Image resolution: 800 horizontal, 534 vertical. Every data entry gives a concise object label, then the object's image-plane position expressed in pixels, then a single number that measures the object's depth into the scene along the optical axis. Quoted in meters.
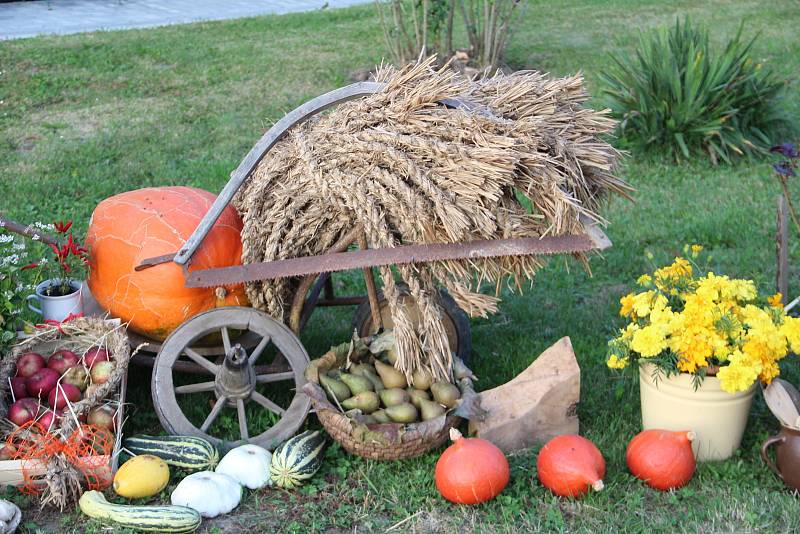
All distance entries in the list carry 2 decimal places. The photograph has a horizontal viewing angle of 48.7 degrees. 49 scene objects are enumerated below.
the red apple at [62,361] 3.61
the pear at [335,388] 3.49
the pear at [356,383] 3.54
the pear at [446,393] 3.53
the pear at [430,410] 3.47
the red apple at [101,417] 3.45
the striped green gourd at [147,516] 3.10
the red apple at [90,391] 3.44
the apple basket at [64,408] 3.27
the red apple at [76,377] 3.56
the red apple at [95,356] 3.61
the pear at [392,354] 3.68
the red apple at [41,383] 3.53
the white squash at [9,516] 3.06
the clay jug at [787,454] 3.22
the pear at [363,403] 3.47
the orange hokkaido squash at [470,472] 3.19
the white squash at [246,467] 3.37
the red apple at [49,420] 3.34
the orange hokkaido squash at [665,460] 3.27
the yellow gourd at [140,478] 3.27
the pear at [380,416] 3.46
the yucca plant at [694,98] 7.23
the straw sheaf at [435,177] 3.29
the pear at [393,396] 3.52
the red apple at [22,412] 3.42
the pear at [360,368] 3.63
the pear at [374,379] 3.60
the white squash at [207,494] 3.21
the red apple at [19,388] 3.53
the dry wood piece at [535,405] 3.58
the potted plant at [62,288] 3.94
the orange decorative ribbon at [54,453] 3.26
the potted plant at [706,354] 3.28
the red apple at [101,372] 3.56
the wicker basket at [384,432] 3.35
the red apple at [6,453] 3.35
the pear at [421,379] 3.59
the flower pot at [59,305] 4.00
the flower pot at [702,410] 3.37
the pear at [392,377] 3.61
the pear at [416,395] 3.55
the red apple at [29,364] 3.59
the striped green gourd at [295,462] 3.38
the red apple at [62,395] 3.45
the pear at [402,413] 3.46
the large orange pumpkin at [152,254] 3.88
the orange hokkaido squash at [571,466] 3.21
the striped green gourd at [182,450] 3.44
